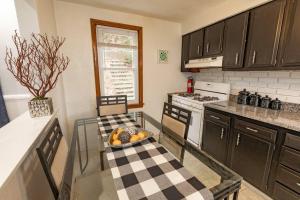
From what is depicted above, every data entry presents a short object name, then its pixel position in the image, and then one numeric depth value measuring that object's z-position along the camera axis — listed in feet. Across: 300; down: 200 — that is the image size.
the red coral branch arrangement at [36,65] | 3.54
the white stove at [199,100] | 7.90
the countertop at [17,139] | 1.97
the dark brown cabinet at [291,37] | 4.81
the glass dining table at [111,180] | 2.53
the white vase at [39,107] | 3.82
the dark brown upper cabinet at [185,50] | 9.66
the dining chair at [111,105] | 7.08
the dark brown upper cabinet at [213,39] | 7.35
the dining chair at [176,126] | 4.24
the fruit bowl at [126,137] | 3.68
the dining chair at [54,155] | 2.47
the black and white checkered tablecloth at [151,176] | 2.28
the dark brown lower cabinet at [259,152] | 4.45
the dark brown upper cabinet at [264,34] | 5.26
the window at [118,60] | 8.16
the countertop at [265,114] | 4.52
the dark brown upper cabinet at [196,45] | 8.55
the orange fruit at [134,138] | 3.83
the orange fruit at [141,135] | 3.98
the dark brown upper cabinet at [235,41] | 6.29
